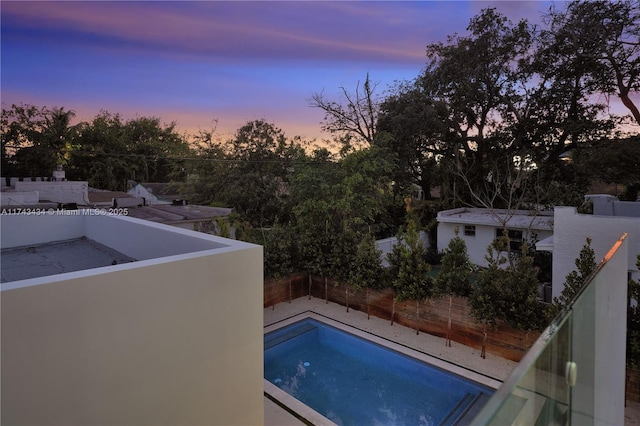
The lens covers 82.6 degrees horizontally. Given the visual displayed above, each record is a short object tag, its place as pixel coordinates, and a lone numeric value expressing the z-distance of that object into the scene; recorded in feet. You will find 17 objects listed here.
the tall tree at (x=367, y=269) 29.55
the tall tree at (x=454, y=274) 25.71
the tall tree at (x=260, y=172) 52.95
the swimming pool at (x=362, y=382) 19.71
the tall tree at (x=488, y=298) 22.67
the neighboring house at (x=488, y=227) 47.32
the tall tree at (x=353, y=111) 65.87
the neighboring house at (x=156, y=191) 79.25
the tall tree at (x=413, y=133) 58.34
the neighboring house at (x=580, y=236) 27.25
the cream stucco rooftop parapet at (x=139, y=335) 8.30
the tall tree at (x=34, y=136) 75.77
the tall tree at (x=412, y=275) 26.32
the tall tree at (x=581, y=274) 19.87
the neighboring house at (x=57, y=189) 43.68
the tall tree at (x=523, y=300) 21.63
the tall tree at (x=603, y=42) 45.73
